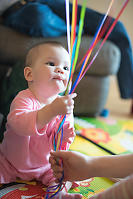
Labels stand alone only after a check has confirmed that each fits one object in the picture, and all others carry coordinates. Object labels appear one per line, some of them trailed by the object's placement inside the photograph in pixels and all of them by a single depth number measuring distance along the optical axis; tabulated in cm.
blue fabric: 110
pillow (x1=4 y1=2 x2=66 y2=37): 110
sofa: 114
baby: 49
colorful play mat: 53
